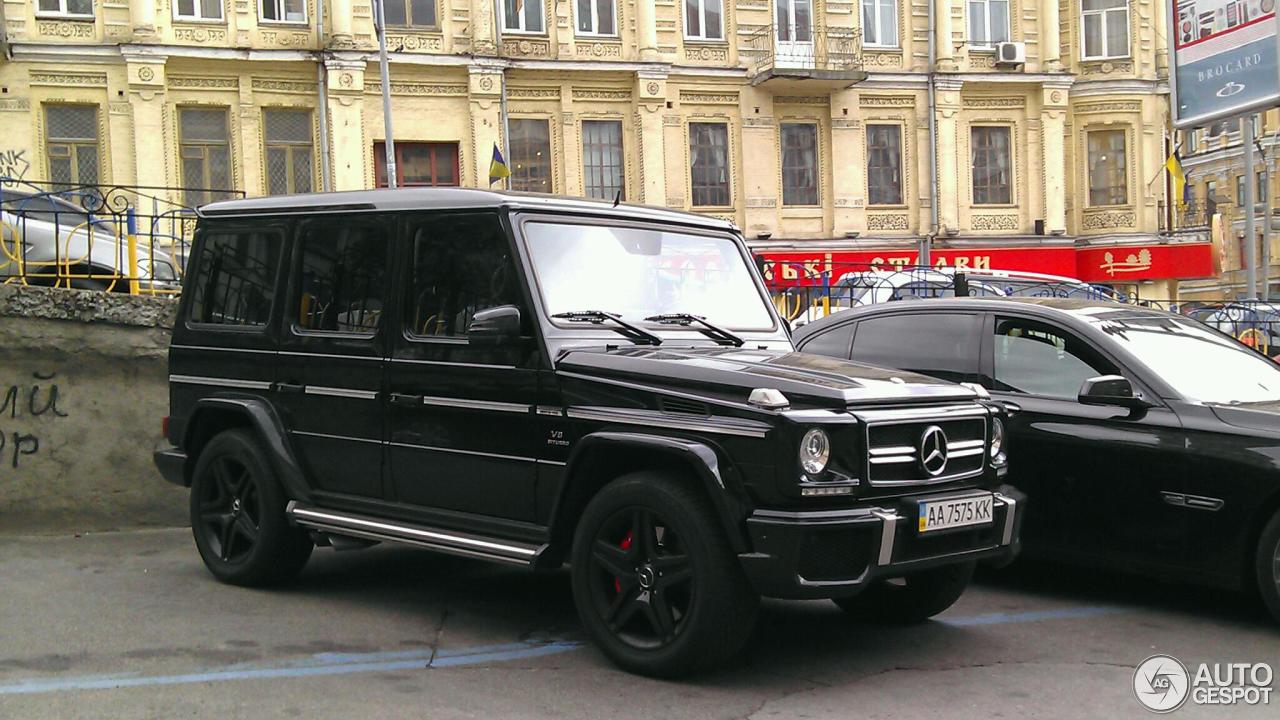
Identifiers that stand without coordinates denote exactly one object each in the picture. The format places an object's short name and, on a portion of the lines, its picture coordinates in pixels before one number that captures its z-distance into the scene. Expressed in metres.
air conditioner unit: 32.09
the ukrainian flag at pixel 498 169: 22.86
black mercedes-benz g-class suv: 5.05
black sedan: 6.19
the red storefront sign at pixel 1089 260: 32.06
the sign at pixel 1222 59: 16.28
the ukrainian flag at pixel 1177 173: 32.06
